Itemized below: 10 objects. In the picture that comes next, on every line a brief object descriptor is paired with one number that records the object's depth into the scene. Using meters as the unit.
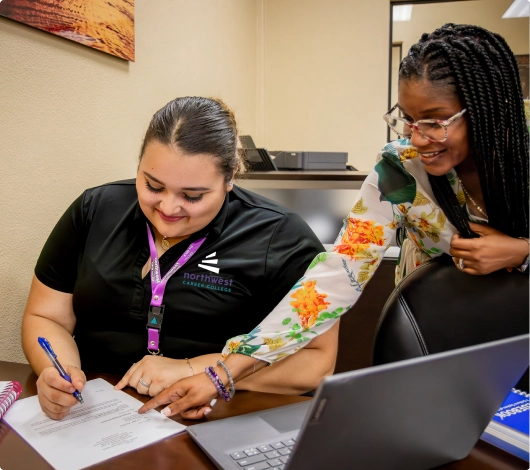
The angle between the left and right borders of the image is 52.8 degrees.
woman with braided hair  0.99
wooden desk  0.72
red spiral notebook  0.89
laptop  0.52
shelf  2.25
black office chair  0.96
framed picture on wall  1.30
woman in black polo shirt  1.17
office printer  2.78
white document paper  0.76
